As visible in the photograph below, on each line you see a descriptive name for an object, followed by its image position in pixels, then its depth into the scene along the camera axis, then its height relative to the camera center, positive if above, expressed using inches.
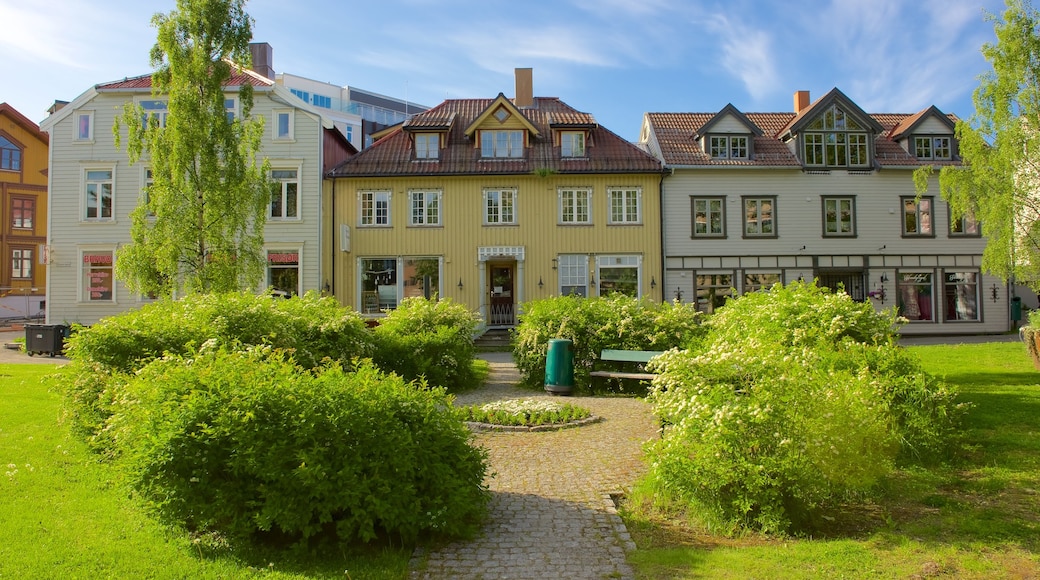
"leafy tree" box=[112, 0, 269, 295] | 559.2 +121.4
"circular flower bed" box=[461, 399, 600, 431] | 376.2 -61.9
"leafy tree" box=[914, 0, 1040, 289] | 591.8 +138.5
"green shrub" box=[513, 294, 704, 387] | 523.2 -15.2
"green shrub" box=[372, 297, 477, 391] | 499.5 -25.4
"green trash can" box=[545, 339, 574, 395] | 502.3 -43.2
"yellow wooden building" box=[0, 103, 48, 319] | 1755.7 +291.8
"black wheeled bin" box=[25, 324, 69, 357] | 786.8 -31.3
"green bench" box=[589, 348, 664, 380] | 460.5 -33.1
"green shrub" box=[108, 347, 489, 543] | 179.9 -40.1
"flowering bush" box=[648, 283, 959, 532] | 209.2 -40.2
